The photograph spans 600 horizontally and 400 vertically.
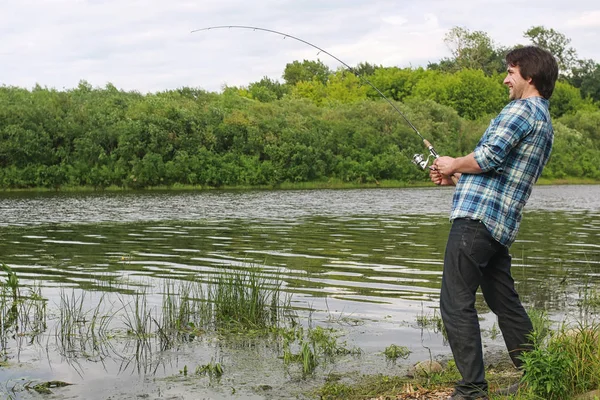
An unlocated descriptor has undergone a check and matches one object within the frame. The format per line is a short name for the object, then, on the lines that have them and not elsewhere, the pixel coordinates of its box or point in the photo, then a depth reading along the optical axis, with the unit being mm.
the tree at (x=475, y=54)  104000
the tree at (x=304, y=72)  104688
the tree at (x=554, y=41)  108981
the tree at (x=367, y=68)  101750
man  4875
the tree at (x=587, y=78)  102306
